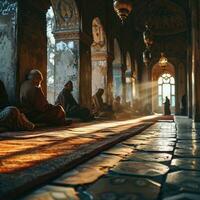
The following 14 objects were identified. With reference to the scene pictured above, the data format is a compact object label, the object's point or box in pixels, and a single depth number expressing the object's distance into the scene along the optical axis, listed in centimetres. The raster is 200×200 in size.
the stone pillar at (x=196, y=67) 850
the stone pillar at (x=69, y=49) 914
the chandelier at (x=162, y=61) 1941
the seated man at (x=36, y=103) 579
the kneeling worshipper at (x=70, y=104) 845
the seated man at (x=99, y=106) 1116
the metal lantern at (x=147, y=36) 1051
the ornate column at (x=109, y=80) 1278
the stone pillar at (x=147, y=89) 2466
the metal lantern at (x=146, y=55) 1421
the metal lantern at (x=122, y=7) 654
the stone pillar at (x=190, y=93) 1269
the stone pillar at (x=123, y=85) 1684
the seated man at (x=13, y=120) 469
